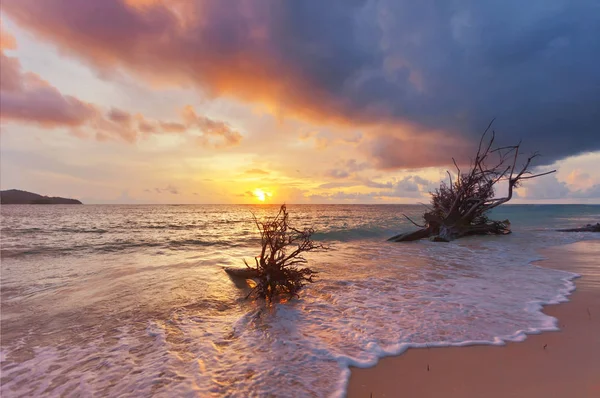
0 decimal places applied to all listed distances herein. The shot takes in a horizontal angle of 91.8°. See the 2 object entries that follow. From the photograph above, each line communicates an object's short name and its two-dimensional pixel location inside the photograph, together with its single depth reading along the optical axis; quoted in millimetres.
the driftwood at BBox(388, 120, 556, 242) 18981
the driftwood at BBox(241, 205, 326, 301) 7391
